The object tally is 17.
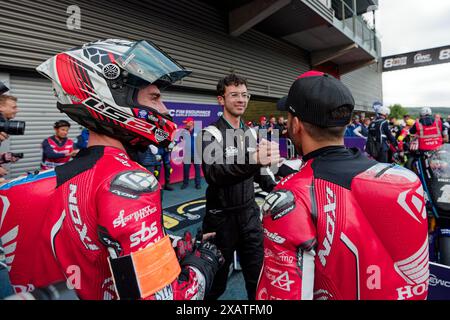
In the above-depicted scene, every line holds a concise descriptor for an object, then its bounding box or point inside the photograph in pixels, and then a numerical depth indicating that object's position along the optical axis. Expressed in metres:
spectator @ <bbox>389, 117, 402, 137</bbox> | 13.50
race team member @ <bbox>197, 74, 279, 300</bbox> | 2.07
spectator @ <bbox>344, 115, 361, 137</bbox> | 11.27
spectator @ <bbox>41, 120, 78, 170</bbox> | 4.87
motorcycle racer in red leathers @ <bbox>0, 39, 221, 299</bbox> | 0.90
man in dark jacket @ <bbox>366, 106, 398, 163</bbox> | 7.70
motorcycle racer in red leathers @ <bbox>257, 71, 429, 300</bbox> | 0.97
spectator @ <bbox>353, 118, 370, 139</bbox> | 9.82
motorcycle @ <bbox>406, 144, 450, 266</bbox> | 2.31
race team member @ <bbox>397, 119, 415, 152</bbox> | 11.05
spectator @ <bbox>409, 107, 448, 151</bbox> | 7.06
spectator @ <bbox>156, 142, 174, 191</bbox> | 7.19
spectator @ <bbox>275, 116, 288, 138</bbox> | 10.91
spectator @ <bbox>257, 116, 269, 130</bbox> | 11.22
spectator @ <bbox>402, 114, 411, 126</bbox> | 13.56
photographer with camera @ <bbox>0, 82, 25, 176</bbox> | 2.79
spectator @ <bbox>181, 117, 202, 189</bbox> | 7.43
